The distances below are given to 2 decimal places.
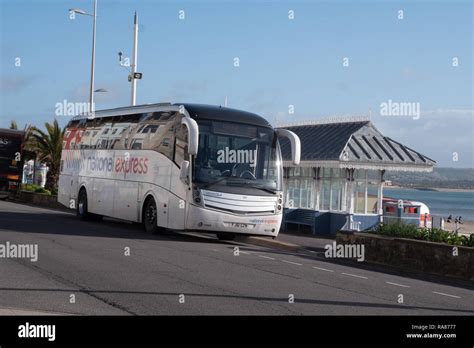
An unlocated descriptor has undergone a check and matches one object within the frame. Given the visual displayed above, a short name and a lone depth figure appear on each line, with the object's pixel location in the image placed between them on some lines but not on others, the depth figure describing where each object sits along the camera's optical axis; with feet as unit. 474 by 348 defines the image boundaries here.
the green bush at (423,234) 56.34
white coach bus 64.85
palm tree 156.46
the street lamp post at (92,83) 139.13
